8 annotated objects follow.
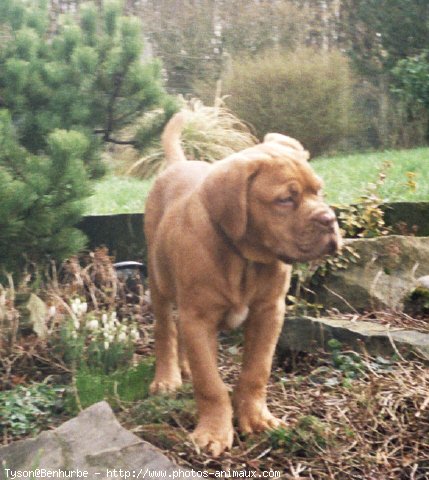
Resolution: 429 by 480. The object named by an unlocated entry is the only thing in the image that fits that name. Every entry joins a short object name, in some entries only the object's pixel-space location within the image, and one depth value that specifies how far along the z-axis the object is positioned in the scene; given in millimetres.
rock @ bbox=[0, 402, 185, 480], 3184
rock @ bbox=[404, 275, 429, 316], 5465
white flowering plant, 4594
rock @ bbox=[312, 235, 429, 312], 5516
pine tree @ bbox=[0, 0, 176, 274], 5141
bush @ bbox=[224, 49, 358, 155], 13844
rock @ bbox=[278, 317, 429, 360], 4543
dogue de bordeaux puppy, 3408
